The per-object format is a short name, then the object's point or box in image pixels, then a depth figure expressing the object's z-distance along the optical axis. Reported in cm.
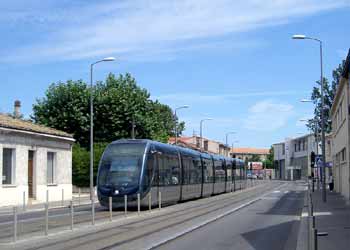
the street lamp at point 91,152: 4172
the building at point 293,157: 13175
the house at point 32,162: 3753
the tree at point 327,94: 8281
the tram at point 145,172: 2866
